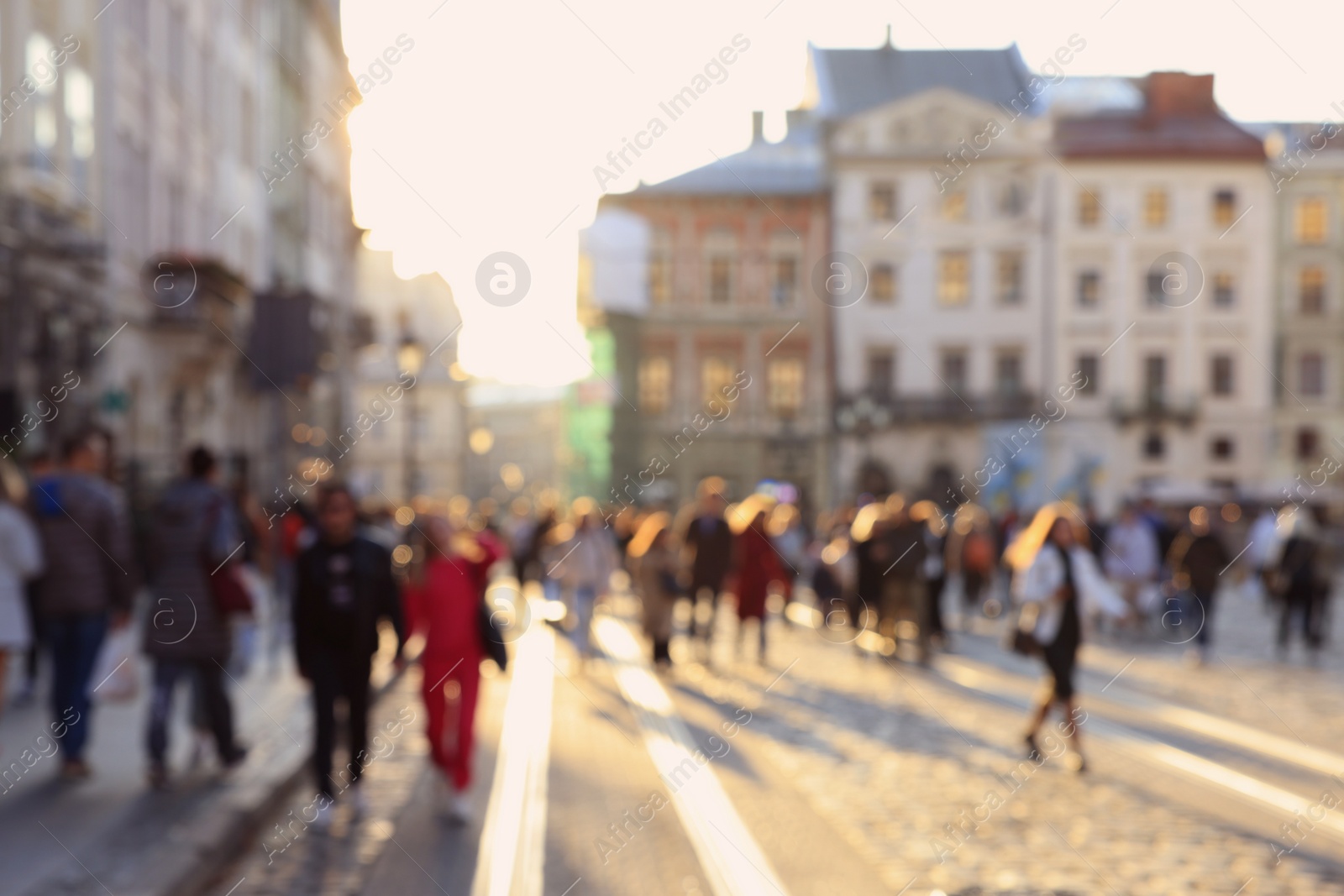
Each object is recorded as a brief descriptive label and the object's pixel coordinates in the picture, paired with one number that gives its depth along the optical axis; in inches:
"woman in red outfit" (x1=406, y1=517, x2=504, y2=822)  402.6
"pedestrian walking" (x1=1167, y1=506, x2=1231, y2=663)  799.7
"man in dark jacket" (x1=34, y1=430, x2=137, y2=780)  416.5
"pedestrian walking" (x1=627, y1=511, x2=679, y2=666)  738.2
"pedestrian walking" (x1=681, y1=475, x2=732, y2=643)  801.6
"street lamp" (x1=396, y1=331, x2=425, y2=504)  1166.3
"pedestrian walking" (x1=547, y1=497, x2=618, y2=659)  803.4
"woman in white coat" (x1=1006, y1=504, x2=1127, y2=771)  472.7
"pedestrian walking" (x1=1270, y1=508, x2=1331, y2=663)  804.6
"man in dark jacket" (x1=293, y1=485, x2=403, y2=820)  381.4
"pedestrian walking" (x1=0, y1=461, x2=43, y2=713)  380.2
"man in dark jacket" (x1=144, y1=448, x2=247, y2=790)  414.3
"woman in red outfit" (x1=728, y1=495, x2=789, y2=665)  792.9
